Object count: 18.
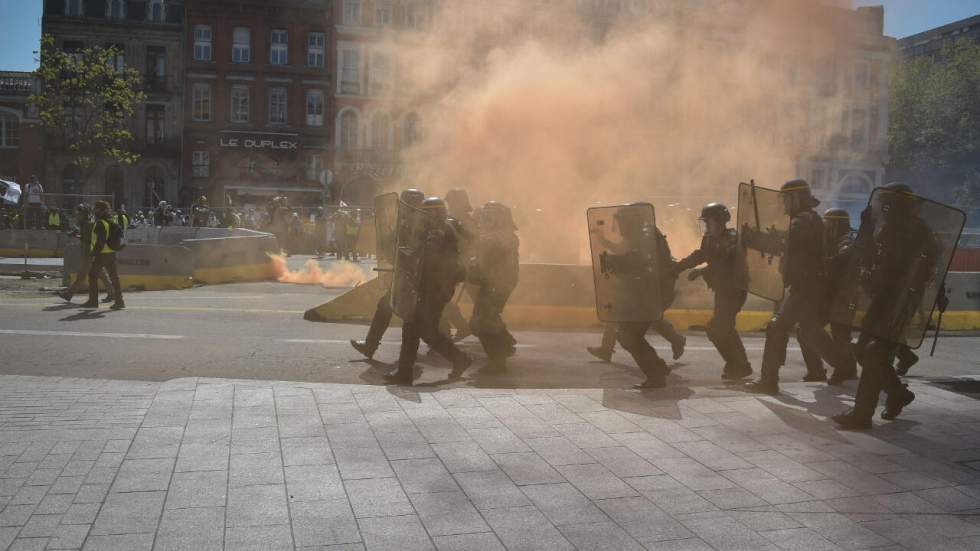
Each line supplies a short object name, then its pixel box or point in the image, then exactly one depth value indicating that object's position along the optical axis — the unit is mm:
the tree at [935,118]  36938
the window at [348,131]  41500
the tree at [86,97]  33312
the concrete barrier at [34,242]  22531
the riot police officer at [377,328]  8211
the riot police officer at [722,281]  7742
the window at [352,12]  33844
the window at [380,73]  30488
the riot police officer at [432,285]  7016
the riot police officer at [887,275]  5504
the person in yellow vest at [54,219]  23328
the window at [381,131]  36469
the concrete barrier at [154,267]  15758
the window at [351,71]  38125
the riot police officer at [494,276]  7906
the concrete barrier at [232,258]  17078
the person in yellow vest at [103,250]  12273
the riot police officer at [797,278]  6809
